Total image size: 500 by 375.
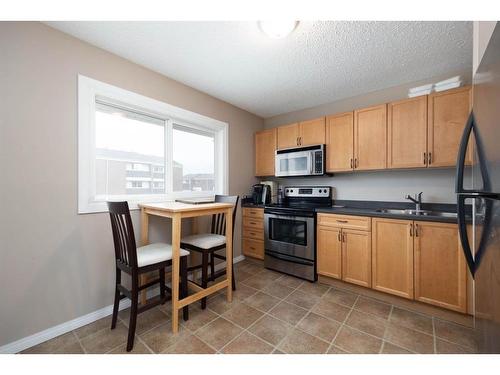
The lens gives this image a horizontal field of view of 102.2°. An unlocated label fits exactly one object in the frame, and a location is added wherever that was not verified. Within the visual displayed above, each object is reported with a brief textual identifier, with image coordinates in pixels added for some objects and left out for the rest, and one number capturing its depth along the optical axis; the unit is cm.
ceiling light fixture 146
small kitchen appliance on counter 314
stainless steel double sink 209
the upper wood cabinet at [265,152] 322
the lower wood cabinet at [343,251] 211
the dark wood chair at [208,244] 190
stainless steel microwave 268
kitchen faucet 220
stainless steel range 243
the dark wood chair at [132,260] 141
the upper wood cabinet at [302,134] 273
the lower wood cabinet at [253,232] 294
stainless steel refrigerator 74
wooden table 158
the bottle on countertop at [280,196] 328
